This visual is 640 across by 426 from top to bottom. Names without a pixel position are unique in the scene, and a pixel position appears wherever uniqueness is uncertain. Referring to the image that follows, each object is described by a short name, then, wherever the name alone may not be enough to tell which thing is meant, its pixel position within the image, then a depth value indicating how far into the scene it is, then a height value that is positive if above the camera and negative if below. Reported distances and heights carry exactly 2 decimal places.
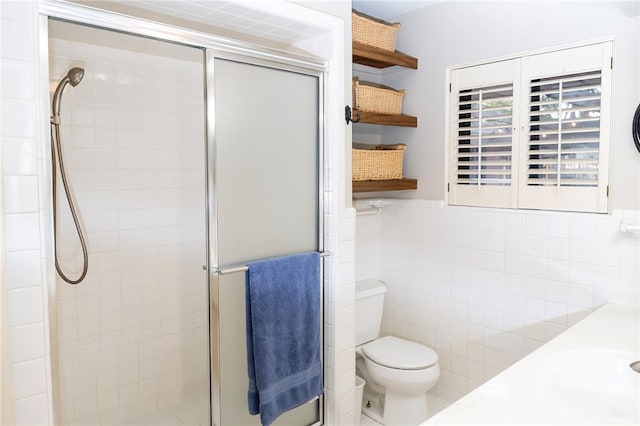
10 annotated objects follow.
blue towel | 1.96 -0.66
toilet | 2.47 -0.99
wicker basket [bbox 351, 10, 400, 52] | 2.60 +0.87
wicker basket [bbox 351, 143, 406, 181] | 2.66 +0.12
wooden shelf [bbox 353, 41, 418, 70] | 2.61 +0.73
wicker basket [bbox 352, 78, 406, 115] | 2.63 +0.49
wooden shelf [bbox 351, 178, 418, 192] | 2.63 -0.01
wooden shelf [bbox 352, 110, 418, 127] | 2.59 +0.37
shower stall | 1.93 -0.13
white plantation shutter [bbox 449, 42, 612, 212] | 2.24 +0.27
